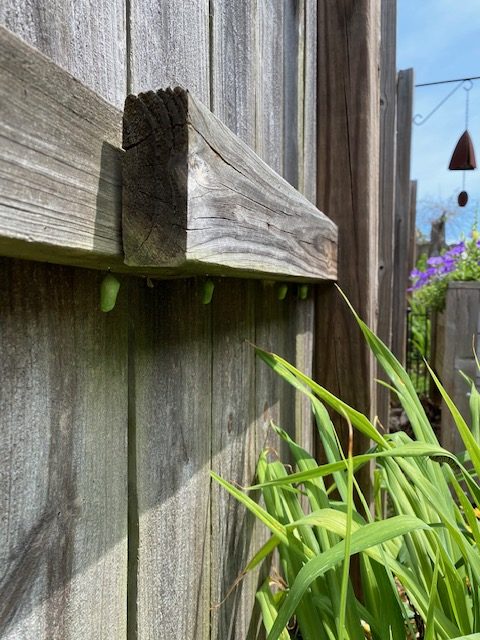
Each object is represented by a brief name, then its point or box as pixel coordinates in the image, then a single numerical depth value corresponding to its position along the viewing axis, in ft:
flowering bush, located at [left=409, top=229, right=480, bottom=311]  8.95
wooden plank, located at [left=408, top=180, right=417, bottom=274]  15.08
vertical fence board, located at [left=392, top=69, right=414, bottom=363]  9.22
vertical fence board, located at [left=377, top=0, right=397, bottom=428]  6.28
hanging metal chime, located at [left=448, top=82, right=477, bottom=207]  10.52
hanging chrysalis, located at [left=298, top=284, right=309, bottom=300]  4.03
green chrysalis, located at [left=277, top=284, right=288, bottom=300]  3.58
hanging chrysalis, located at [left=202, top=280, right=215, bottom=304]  2.32
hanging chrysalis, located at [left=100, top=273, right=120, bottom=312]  1.63
